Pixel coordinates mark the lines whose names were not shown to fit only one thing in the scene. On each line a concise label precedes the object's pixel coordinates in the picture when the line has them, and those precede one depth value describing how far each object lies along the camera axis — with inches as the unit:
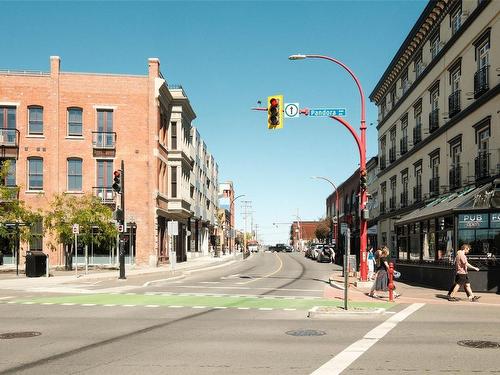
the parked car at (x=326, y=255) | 2111.2
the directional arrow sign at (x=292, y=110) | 847.7
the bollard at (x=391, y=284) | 675.6
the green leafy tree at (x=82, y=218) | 1342.3
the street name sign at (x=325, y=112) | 853.2
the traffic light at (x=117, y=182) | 1050.2
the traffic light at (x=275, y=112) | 803.4
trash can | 1127.0
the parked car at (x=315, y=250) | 2308.1
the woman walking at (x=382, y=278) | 732.0
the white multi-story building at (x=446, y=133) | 868.0
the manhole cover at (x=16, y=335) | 412.2
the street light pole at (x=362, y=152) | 869.8
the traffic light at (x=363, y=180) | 881.5
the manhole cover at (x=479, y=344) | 373.5
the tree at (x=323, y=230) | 3710.6
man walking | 683.4
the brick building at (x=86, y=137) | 1572.3
